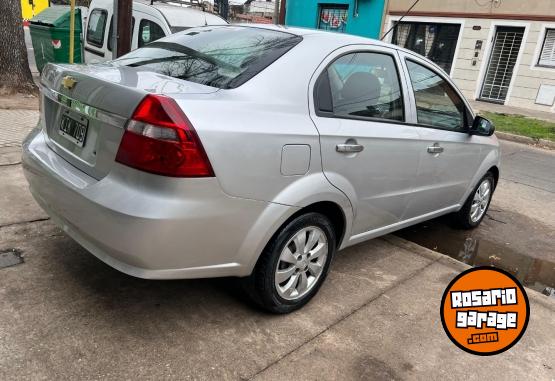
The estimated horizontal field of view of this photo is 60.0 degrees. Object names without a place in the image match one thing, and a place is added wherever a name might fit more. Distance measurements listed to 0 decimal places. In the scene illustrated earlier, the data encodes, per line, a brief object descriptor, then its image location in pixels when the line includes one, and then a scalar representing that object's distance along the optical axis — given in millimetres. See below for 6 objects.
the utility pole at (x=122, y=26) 6156
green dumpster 9984
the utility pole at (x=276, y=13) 20969
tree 8188
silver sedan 2156
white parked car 8094
